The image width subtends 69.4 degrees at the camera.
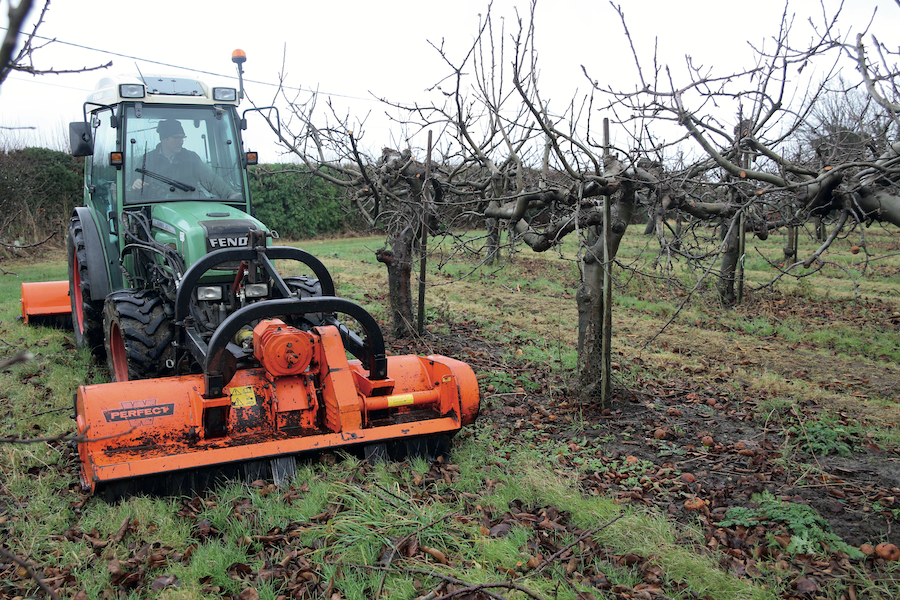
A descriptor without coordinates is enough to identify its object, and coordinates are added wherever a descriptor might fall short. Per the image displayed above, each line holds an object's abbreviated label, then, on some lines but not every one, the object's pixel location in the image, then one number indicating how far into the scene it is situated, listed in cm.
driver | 614
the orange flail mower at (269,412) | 410
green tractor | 423
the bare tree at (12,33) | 94
